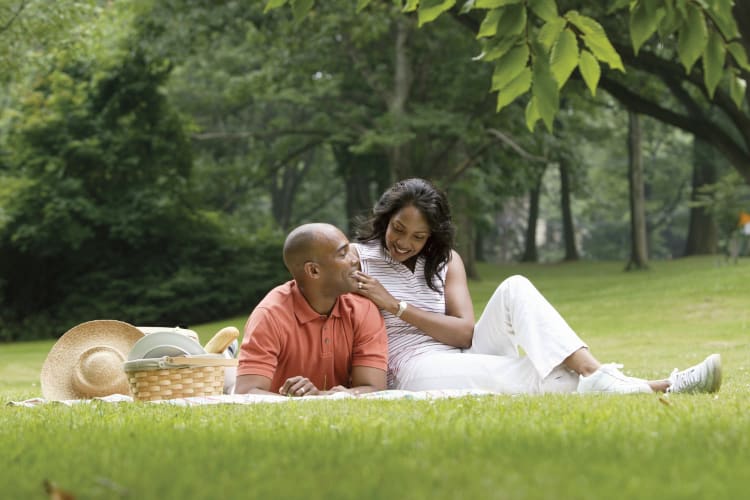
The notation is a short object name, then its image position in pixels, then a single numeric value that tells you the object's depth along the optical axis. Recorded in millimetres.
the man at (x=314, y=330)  6285
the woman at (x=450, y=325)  6234
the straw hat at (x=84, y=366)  7496
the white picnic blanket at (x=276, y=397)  5914
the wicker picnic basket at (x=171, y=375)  6500
